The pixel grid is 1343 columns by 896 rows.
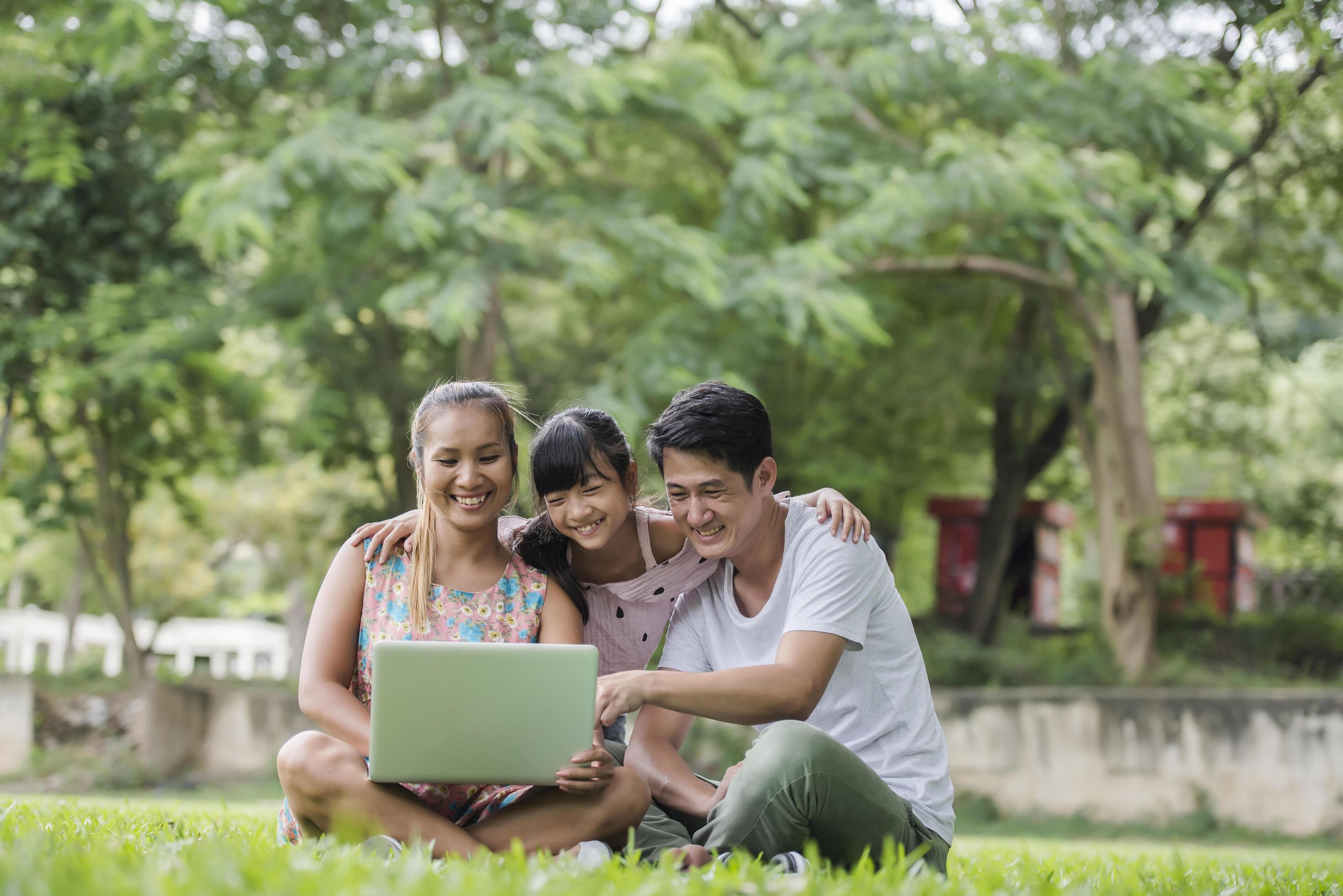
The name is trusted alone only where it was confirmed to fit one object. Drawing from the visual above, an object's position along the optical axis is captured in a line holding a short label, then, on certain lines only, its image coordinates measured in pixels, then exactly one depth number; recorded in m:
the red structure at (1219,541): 16.62
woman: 2.97
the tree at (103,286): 10.07
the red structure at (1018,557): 17.05
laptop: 2.81
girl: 3.45
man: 2.81
